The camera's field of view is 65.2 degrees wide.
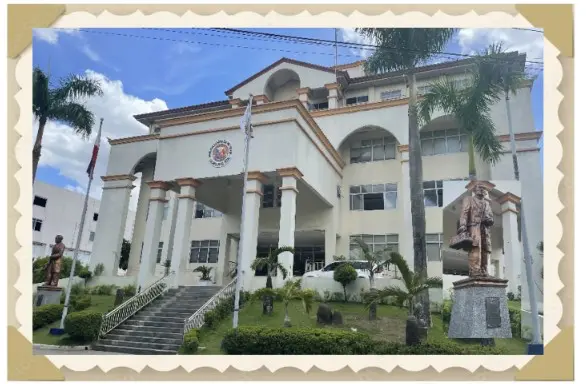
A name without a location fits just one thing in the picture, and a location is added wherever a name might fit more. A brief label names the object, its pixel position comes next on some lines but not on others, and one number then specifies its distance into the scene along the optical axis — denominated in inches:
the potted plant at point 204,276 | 846.8
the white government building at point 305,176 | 573.3
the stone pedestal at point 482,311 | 413.4
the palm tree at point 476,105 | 522.6
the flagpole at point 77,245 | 557.0
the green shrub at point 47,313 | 537.0
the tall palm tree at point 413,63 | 525.7
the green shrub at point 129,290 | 717.9
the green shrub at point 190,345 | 450.3
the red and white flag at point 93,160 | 609.3
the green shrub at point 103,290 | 819.4
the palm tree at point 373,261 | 625.9
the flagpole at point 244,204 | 451.5
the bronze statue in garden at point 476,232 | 435.8
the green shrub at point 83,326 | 507.8
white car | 663.1
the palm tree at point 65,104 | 575.6
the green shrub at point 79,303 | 630.0
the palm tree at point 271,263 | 610.2
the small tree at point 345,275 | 643.5
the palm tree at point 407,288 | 447.5
